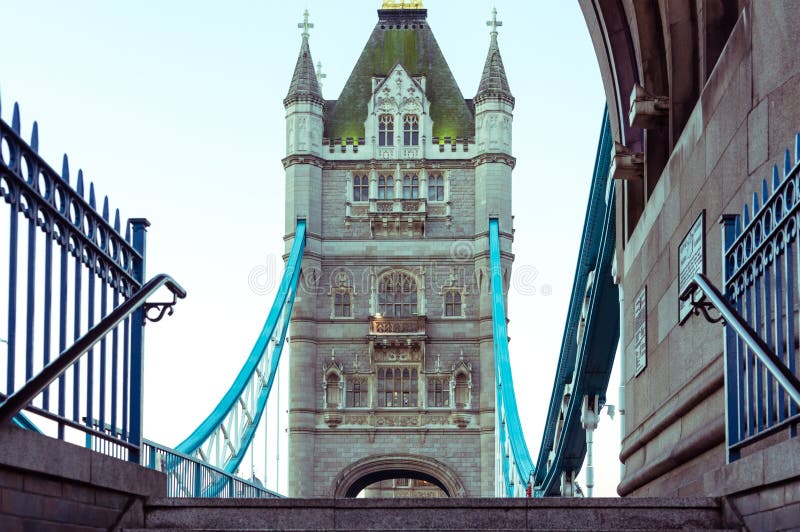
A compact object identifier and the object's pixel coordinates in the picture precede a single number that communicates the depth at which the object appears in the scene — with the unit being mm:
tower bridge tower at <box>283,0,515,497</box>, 45844
